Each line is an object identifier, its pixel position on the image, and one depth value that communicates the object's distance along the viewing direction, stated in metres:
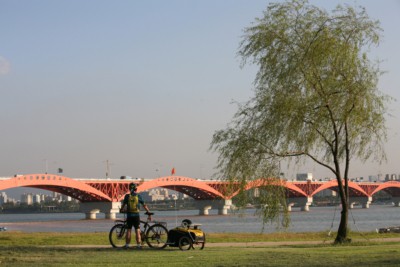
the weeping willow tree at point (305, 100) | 26.72
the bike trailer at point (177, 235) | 19.62
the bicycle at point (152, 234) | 19.94
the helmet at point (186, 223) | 20.45
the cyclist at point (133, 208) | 19.83
